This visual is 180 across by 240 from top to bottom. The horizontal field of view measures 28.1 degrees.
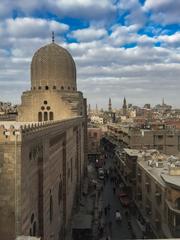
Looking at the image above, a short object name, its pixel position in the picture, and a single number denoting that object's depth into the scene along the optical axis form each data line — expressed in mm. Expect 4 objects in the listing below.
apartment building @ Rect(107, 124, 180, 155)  44969
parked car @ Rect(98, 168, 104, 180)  47412
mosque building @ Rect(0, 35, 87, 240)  12422
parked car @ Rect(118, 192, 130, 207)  34338
